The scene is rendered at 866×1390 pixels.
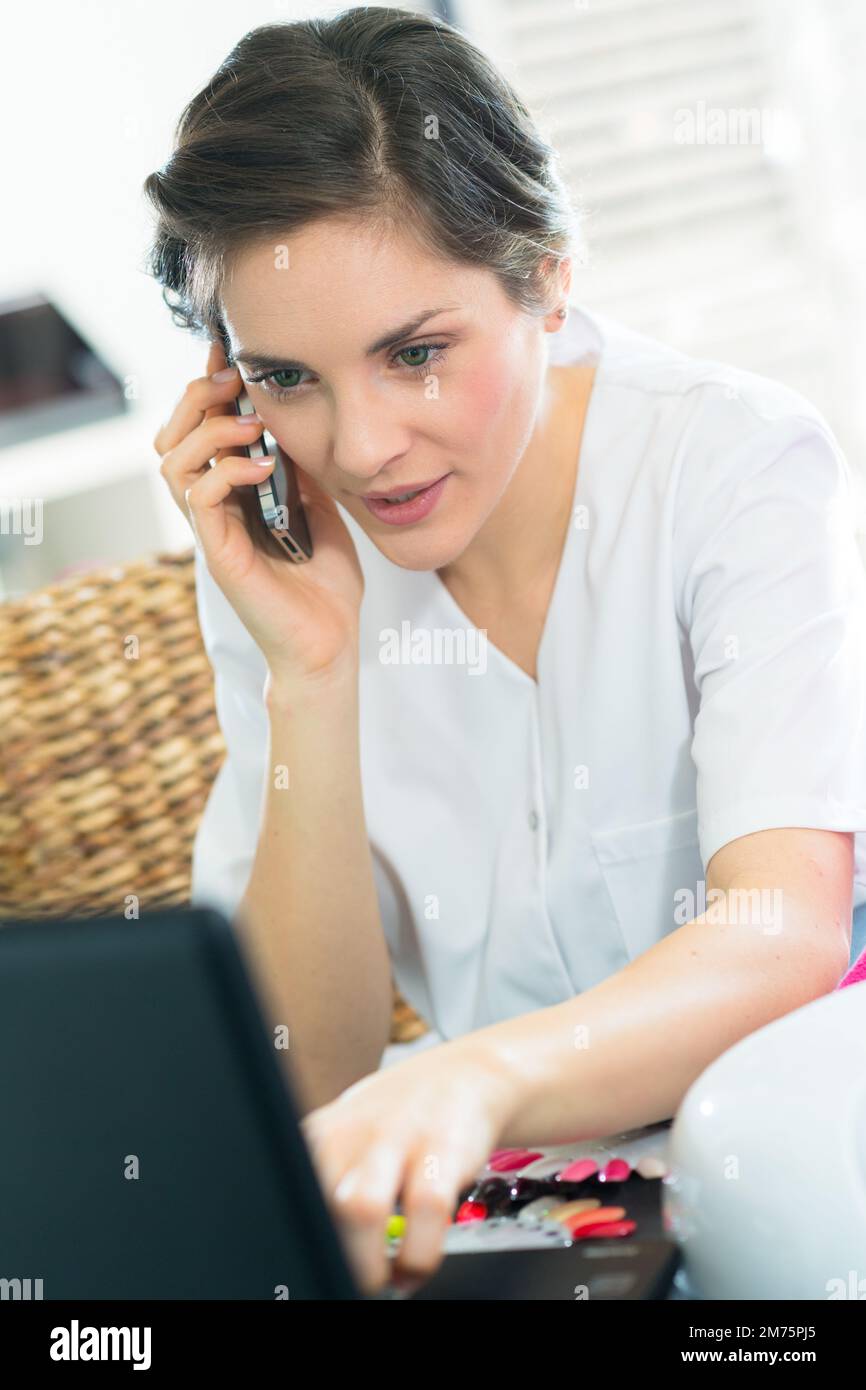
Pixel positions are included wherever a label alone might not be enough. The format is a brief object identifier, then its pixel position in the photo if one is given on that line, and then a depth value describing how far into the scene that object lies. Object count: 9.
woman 1.24
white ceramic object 1.01
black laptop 0.74
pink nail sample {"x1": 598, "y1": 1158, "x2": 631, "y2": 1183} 1.12
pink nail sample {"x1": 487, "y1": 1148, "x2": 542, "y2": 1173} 1.17
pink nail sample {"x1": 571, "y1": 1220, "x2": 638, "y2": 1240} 1.08
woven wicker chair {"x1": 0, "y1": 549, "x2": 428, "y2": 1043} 1.57
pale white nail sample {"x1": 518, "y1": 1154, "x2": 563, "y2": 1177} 1.15
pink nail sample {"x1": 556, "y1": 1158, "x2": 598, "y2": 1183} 1.13
